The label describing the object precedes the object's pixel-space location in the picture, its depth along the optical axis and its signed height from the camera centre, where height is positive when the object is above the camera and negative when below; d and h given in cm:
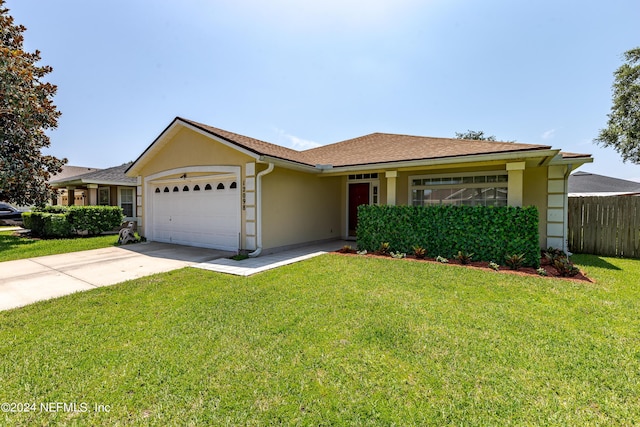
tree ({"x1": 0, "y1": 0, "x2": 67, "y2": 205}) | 915 +334
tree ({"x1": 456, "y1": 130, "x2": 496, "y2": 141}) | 3628 +964
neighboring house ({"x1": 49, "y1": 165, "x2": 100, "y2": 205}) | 2263 +396
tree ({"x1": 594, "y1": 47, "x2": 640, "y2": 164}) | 1656 +599
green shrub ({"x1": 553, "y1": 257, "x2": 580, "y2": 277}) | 617 -141
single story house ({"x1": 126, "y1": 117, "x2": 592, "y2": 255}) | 838 +82
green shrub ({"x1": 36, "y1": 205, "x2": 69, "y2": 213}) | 1444 -22
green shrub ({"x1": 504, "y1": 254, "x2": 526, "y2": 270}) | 668 -133
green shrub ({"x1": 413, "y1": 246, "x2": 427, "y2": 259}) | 787 -132
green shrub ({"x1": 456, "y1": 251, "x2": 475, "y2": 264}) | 723 -135
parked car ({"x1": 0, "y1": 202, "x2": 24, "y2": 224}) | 1935 -73
